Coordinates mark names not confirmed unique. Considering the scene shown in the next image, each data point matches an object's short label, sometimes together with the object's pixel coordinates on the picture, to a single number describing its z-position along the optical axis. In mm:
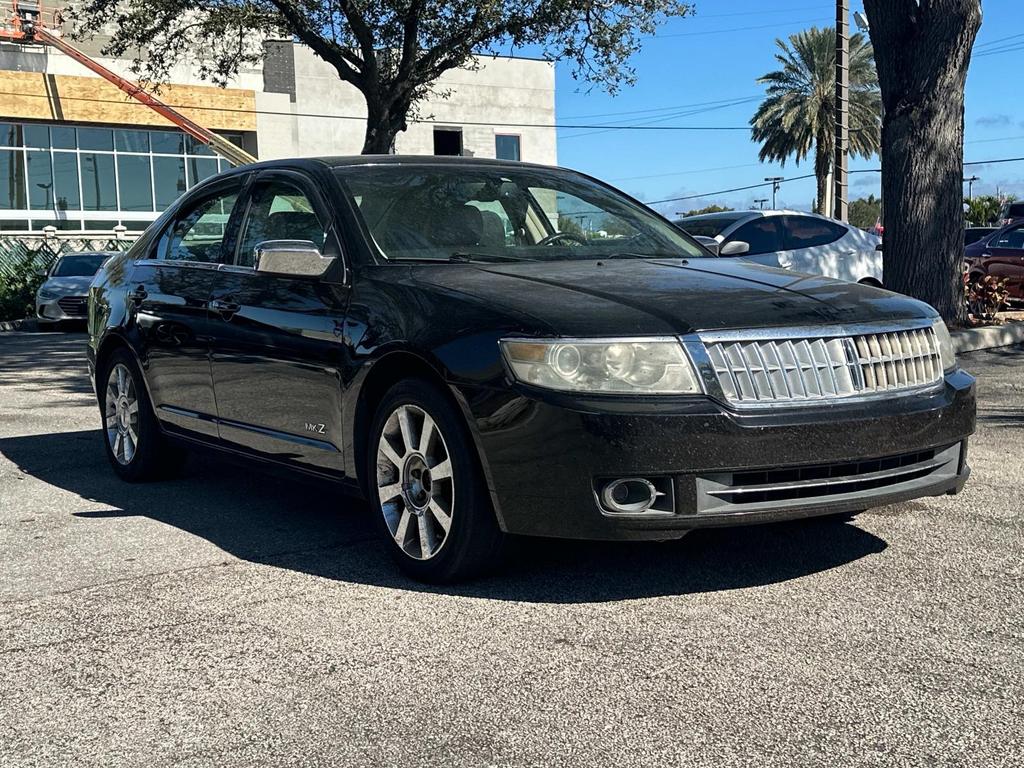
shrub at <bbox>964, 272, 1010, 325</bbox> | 15435
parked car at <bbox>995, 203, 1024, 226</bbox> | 31094
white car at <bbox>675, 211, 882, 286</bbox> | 13859
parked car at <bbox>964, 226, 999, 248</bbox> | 25355
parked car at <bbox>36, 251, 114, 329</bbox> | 22969
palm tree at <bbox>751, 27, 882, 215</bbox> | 48125
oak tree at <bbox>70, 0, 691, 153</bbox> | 20672
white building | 37844
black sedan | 4164
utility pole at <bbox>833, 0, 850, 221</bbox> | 20891
